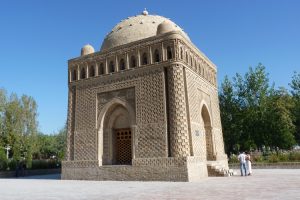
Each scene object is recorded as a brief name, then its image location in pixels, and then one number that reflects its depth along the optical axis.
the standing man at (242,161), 14.78
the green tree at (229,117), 30.02
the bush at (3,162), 23.02
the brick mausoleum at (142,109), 13.62
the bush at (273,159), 21.86
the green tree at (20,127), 24.42
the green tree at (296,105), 31.73
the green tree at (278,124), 28.64
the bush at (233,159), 24.68
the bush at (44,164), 25.34
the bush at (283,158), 21.50
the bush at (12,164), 23.60
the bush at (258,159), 23.26
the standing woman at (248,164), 14.83
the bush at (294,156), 21.12
